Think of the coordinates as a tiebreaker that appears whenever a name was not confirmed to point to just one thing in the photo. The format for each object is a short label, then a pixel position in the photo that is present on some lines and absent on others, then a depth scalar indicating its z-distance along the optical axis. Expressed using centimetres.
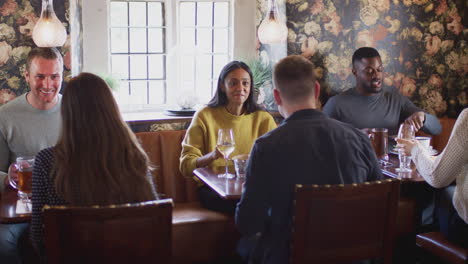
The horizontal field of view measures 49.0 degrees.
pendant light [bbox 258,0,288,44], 365
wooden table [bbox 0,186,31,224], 195
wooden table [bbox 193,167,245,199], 227
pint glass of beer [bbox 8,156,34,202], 204
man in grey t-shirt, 363
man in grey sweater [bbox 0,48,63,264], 266
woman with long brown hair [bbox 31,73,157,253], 172
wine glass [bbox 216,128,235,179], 249
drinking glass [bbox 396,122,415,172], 254
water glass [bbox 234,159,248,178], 255
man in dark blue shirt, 173
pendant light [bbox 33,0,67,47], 320
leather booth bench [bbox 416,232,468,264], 226
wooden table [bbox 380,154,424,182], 253
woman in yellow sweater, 303
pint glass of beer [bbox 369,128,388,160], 280
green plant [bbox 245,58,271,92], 396
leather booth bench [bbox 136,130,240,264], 290
